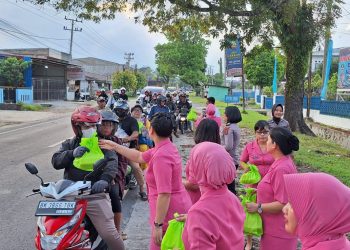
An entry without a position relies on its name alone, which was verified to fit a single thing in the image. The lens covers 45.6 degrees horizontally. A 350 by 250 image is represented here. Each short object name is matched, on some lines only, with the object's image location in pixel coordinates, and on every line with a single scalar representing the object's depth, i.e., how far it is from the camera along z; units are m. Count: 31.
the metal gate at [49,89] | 40.28
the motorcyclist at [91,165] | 3.61
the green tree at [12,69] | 31.73
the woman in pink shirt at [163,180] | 3.14
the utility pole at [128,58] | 103.25
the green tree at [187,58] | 69.56
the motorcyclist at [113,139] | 4.36
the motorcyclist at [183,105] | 16.44
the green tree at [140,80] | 79.31
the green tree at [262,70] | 51.53
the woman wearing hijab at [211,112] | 8.10
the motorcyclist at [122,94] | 11.57
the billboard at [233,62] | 29.28
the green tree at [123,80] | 60.70
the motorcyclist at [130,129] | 6.88
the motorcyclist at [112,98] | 11.43
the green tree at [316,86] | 43.33
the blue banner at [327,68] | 20.97
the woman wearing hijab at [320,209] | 1.85
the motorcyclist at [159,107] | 12.32
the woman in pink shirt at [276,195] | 3.32
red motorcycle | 3.21
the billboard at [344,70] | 20.35
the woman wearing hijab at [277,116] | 6.64
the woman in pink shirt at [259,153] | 4.75
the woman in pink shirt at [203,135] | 3.71
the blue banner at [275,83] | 28.73
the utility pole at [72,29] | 59.53
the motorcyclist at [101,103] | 9.78
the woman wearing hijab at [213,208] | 2.38
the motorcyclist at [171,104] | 15.72
